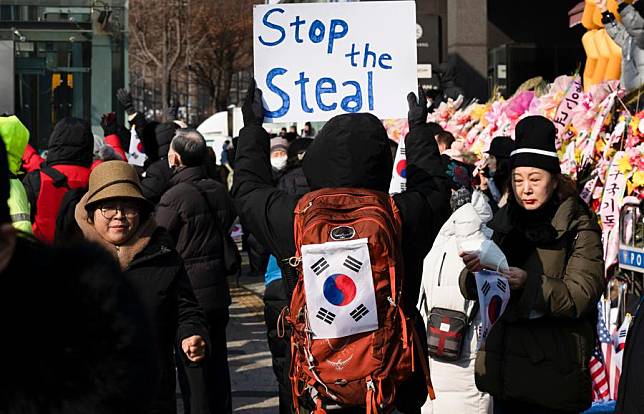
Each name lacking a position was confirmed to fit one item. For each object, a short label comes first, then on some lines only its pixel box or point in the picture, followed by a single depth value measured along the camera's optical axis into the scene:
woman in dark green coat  4.85
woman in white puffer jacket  5.93
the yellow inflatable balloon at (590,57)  11.46
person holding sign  4.31
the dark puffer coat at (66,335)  2.19
